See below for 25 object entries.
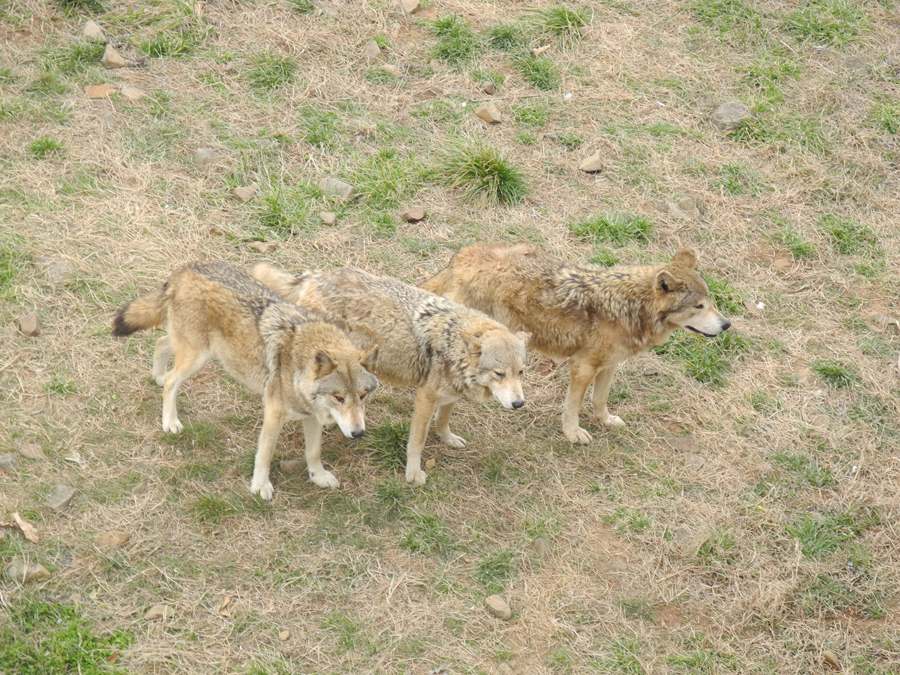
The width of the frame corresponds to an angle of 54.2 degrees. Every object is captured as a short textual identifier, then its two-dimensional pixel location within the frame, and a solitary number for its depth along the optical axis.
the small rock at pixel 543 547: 7.67
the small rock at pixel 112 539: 7.12
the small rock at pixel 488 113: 12.44
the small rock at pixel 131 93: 11.99
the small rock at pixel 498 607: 7.06
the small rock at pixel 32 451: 7.73
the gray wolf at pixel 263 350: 7.36
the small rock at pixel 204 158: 11.32
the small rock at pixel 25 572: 6.72
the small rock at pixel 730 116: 12.89
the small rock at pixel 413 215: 10.94
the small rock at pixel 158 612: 6.69
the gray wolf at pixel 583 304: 8.69
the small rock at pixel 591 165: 12.00
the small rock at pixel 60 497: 7.34
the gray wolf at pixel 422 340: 7.82
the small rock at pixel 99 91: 11.94
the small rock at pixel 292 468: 8.12
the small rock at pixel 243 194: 10.88
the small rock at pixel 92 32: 12.64
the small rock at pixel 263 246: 10.28
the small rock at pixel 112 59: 12.38
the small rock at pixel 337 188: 11.12
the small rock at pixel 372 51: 13.09
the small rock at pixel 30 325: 8.88
